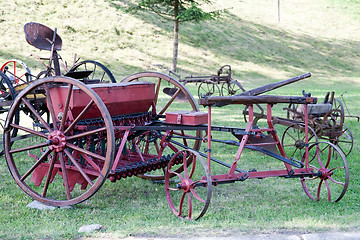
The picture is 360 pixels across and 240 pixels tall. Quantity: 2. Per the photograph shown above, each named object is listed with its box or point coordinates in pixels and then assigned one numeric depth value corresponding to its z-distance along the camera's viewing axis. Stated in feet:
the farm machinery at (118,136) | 15.79
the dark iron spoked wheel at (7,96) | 23.41
